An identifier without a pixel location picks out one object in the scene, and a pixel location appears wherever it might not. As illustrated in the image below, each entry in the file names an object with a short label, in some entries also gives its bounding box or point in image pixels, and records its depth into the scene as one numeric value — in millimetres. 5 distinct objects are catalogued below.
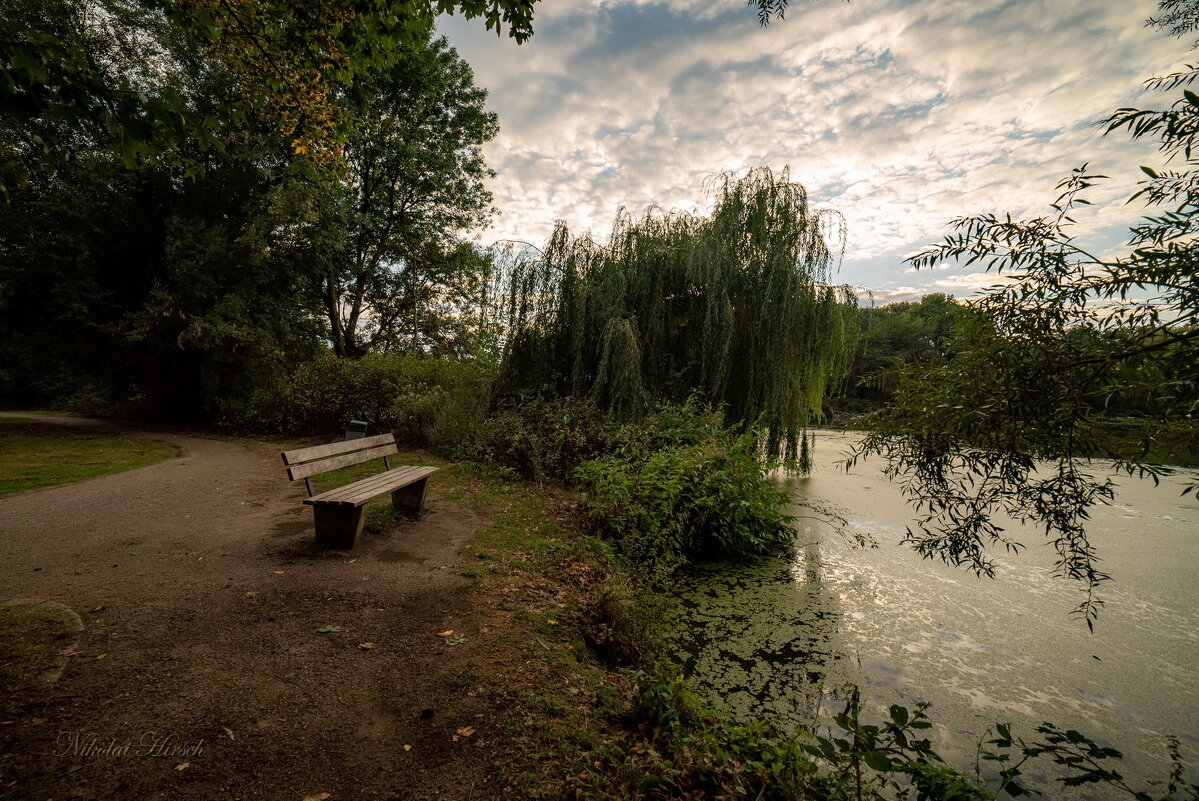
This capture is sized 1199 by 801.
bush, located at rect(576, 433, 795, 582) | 4594
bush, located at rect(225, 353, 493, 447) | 8836
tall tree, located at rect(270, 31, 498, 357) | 13094
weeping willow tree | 6777
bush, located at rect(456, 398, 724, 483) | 6039
